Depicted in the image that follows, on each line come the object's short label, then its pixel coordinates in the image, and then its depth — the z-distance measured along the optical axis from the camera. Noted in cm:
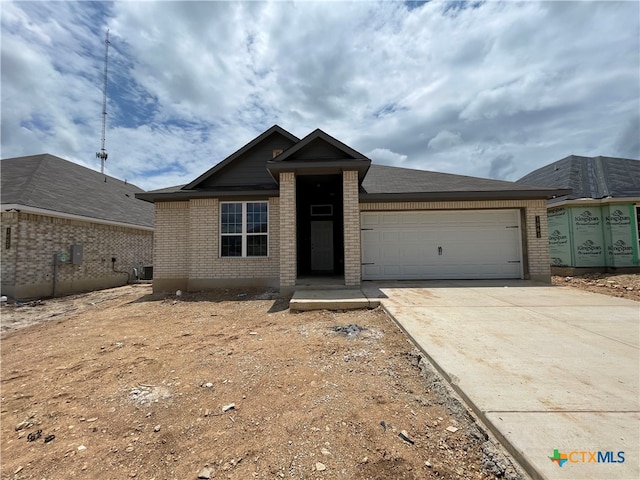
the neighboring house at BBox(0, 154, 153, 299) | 949
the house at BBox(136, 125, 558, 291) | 894
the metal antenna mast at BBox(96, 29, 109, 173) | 1866
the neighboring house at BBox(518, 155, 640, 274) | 1120
